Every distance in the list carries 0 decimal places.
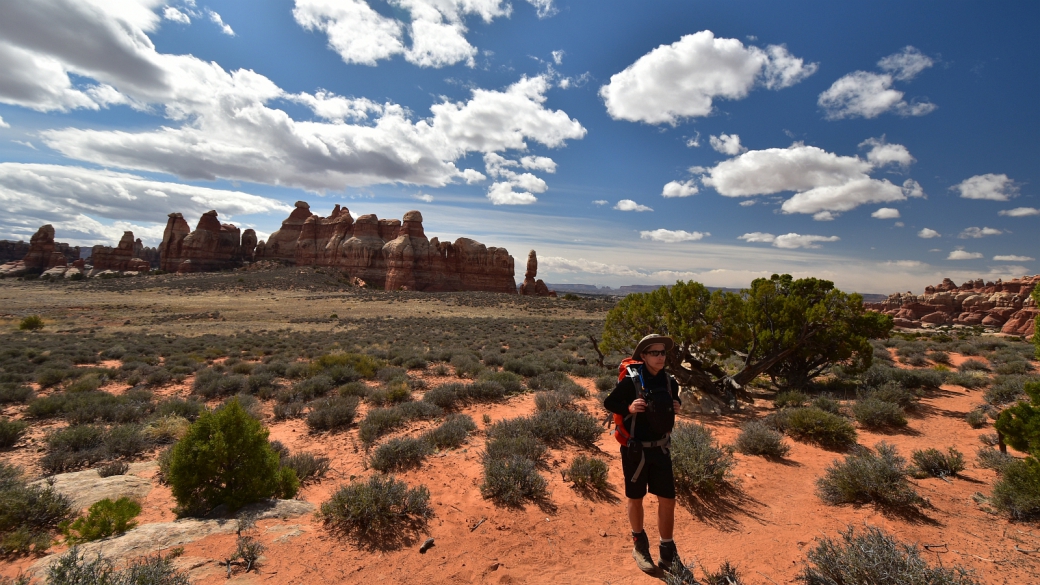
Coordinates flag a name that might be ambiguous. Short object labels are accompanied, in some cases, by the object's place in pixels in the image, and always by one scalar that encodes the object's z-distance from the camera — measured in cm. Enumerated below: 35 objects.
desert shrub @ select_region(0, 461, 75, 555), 379
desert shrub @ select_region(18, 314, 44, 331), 2331
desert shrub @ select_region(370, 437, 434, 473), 635
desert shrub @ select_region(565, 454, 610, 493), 571
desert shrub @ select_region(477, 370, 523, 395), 1136
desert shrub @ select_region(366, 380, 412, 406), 999
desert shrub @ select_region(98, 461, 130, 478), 560
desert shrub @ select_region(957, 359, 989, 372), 1440
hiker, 381
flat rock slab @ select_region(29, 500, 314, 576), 355
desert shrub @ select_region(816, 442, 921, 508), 485
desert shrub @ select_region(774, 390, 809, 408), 980
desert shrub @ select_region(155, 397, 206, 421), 858
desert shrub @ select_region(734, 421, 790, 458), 692
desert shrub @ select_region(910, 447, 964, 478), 587
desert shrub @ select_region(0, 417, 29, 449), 698
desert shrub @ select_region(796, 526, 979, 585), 303
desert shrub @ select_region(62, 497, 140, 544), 383
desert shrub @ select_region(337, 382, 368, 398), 1047
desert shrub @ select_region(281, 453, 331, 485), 593
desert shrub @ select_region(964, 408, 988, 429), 827
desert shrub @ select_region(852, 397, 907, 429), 834
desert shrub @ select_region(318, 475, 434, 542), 451
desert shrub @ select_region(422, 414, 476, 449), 719
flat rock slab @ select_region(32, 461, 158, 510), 473
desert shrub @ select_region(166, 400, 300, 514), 447
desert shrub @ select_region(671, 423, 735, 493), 549
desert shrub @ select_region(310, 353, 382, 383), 1277
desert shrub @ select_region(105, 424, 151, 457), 652
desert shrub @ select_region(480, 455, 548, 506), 529
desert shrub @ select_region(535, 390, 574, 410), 946
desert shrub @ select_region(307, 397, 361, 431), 834
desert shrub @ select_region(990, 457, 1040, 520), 432
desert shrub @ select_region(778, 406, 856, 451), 750
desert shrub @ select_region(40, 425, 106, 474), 596
